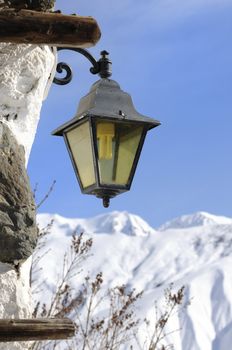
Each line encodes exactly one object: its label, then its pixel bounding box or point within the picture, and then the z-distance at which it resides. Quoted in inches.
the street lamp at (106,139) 202.8
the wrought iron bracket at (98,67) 218.9
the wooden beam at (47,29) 125.8
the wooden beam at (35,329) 147.2
